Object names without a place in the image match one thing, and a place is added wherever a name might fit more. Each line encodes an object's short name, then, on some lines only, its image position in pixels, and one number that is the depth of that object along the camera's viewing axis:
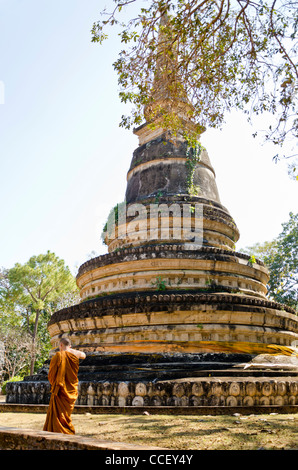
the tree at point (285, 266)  27.62
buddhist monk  4.95
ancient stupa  7.15
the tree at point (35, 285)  28.70
